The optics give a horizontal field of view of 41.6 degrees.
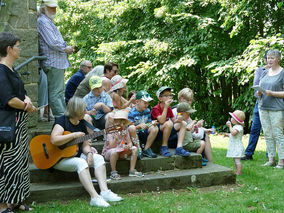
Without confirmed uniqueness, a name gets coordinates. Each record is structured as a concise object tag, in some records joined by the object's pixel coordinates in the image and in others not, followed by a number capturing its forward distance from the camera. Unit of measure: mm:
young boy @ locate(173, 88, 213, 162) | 6138
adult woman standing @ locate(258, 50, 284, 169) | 6293
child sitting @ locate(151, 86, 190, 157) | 5566
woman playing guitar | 4453
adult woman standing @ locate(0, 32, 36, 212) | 3895
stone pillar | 5156
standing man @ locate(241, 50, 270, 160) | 7109
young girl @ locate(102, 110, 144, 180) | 5000
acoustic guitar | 4590
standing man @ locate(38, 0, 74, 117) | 5867
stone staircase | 4637
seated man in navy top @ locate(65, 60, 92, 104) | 7020
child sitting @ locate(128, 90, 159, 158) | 5438
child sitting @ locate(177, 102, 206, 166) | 5840
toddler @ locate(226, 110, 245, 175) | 5752
